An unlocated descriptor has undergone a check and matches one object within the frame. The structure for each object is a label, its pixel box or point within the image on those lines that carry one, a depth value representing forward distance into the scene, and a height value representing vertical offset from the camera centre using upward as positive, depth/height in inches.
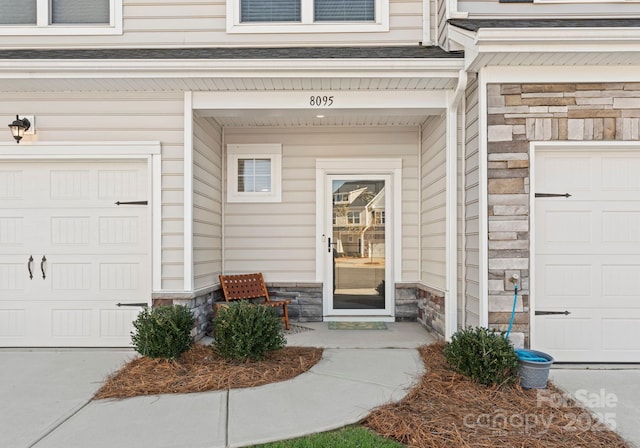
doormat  218.2 -47.1
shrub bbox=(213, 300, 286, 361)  155.6 -35.8
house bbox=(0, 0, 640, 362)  162.2 +32.5
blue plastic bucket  137.4 -43.4
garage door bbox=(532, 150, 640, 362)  165.2 -8.7
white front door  237.5 -7.4
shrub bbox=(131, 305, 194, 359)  156.3 -36.3
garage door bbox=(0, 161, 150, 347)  188.5 -11.5
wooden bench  217.2 -29.4
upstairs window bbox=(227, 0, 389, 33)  202.4 +97.0
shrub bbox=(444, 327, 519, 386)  136.8 -39.0
